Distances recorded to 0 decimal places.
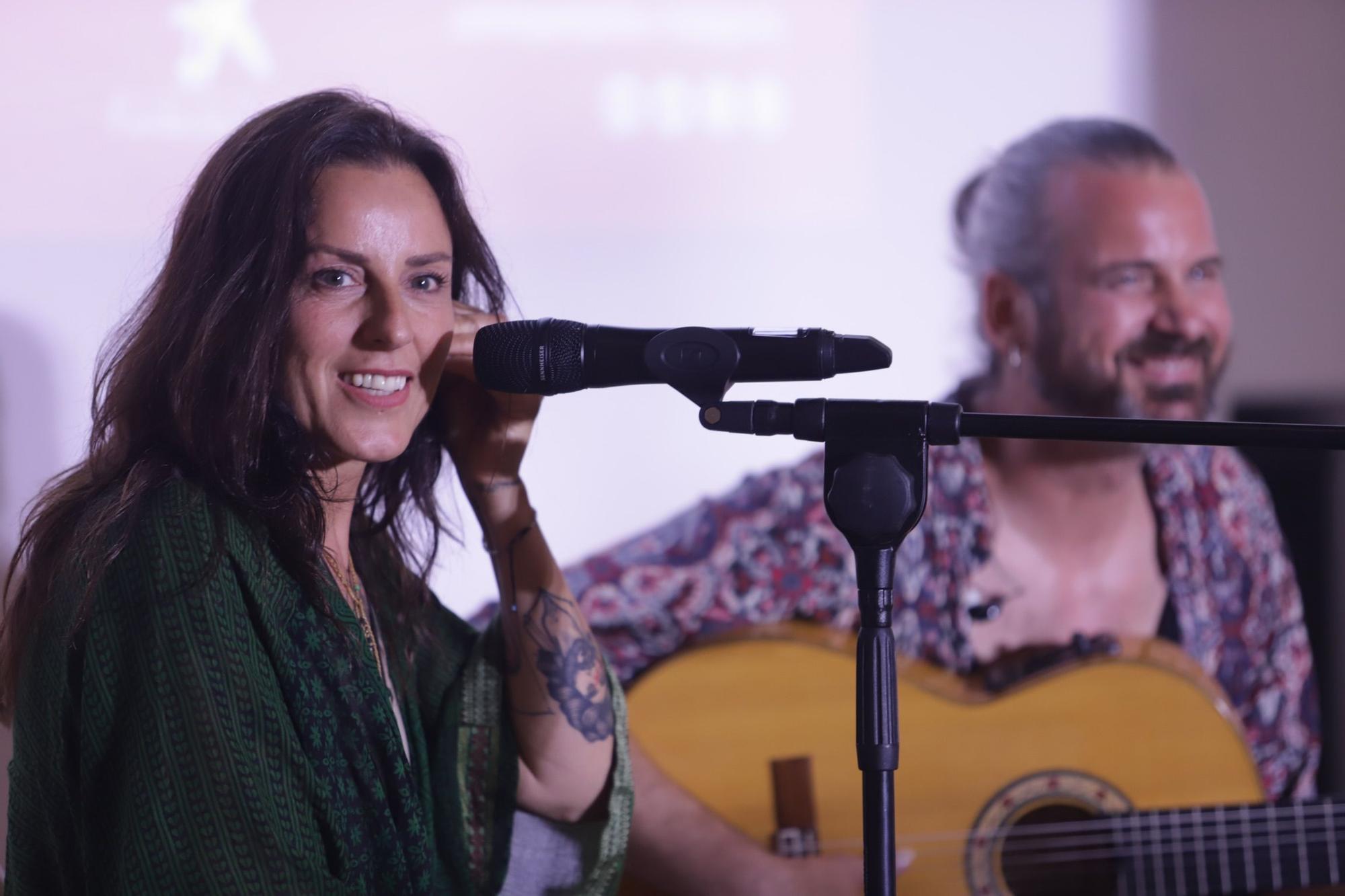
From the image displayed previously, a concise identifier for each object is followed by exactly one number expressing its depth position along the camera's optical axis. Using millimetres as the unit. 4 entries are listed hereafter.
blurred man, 4377
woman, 3658
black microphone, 3605
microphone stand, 3574
